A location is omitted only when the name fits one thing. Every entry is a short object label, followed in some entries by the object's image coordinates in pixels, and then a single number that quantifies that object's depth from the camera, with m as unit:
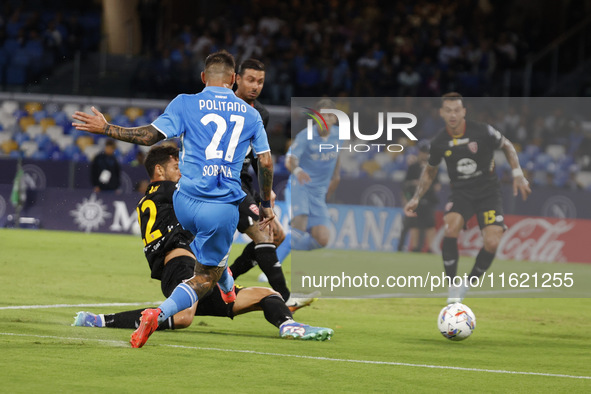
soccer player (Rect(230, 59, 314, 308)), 17.45
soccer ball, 15.91
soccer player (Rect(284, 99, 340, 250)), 21.09
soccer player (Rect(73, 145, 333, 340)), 14.91
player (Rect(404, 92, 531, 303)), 22.11
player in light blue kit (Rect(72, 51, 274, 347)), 13.18
